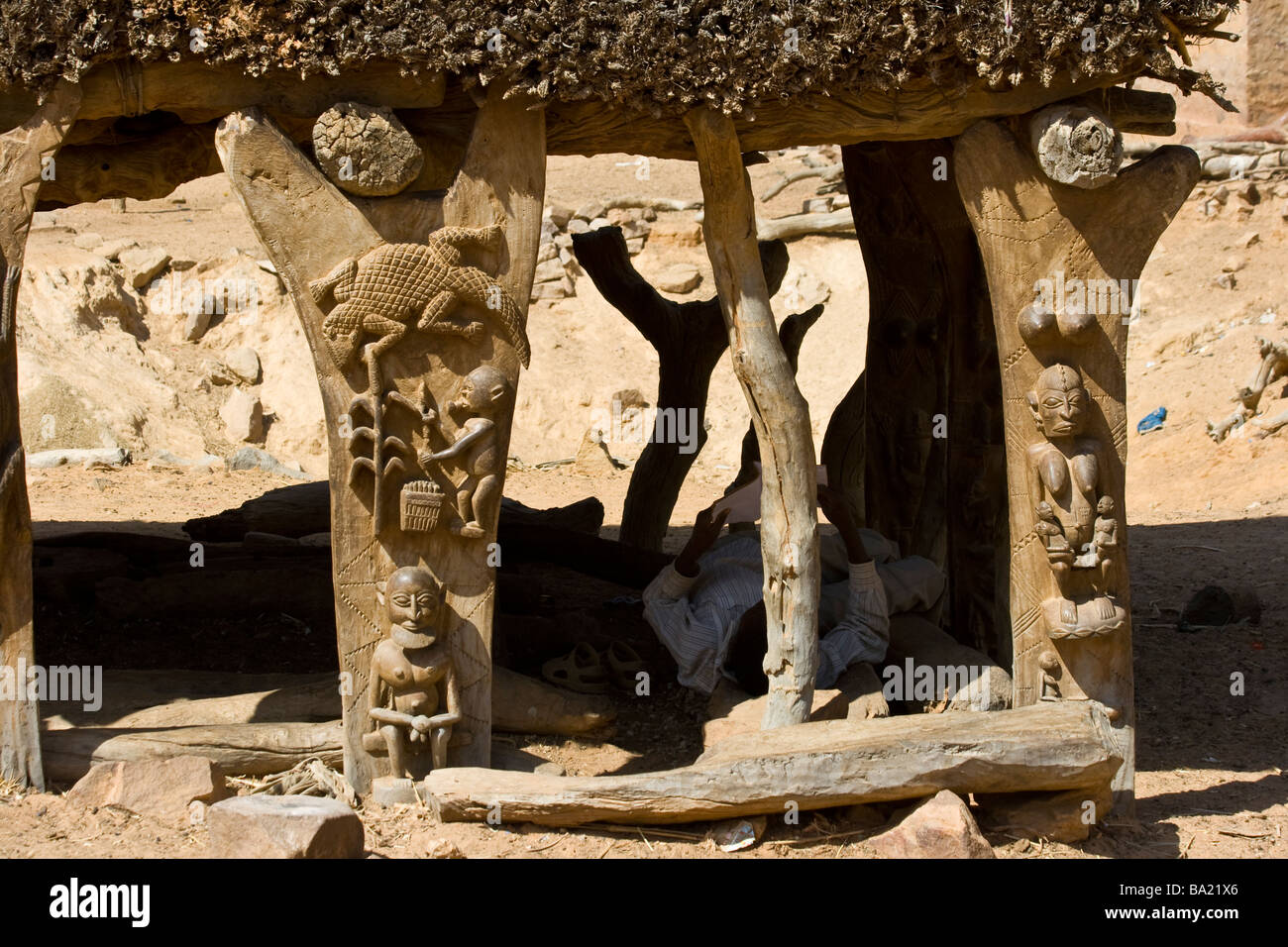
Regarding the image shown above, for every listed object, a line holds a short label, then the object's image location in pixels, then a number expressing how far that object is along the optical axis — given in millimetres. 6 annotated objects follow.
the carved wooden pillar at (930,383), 7926
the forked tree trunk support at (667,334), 9711
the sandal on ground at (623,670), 7562
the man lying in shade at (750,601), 6895
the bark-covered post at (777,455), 6059
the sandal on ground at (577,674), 7426
